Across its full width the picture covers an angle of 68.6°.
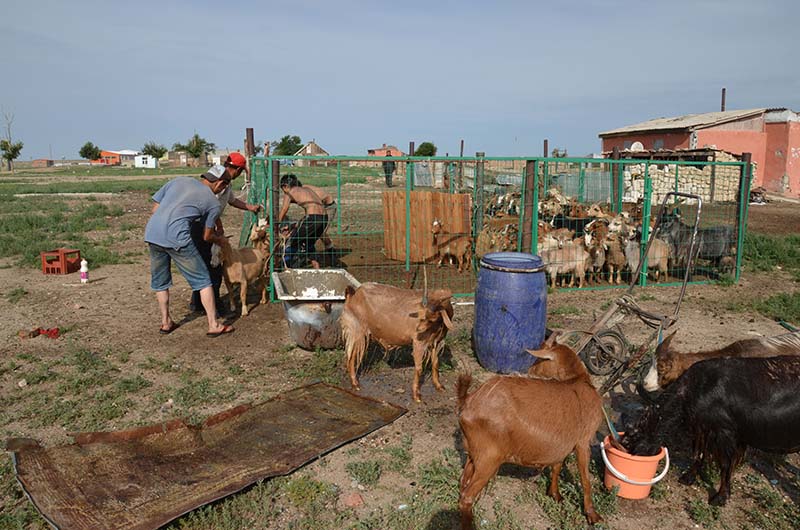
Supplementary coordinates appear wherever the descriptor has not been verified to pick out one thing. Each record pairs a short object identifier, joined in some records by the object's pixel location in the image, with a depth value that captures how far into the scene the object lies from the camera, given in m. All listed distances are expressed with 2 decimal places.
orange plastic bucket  4.18
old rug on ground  3.90
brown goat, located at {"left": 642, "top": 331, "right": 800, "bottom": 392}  5.07
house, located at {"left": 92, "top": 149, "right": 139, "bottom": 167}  119.12
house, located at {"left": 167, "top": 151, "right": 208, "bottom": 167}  89.10
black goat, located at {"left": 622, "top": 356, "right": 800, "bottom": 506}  4.11
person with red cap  7.77
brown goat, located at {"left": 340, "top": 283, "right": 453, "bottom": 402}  5.75
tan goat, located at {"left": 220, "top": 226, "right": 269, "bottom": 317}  8.70
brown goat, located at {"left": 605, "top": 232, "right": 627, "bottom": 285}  11.24
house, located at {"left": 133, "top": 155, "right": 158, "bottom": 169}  103.81
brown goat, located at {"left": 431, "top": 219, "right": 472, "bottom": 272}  12.18
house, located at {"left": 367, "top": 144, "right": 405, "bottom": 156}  52.03
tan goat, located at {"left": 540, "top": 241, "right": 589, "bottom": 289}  10.83
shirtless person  10.30
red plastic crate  11.34
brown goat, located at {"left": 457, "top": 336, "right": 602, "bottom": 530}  3.69
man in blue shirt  7.21
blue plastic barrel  6.24
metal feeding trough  6.92
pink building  30.02
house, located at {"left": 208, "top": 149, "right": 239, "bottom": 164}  89.46
